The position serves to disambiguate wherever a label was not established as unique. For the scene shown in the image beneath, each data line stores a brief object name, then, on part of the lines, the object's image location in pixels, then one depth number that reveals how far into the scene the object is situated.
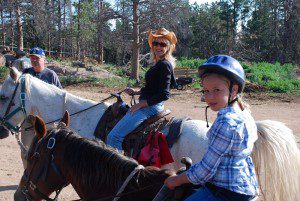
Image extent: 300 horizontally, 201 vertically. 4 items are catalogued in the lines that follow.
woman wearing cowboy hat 4.39
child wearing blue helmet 2.07
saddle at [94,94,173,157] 4.44
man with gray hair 6.15
